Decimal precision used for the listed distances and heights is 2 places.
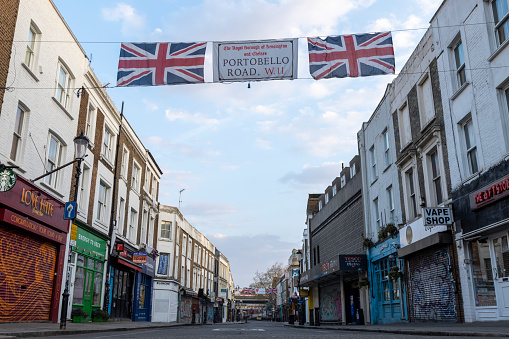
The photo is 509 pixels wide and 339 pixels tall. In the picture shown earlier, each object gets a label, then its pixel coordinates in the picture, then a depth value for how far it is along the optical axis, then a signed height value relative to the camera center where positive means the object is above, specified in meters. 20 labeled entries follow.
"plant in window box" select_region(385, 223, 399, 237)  20.24 +3.23
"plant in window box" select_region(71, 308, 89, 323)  19.52 -0.37
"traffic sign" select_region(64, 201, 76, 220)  15.78 +3.16
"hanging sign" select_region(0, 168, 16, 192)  12.79 +3.40
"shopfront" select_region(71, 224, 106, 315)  20.20 +1.67
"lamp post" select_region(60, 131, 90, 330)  14.22 +4.68
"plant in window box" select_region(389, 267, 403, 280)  19.15 +1.27
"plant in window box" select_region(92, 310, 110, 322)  21.81 -0.46
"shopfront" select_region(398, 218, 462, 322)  15.08 +1.13
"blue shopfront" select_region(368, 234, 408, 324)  19.52 +0.95
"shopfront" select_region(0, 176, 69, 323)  14.34 +1.80
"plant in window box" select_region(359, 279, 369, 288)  23.51 +1.11
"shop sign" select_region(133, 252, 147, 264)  26.88 +2.68
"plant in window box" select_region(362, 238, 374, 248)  23.78 +3.12
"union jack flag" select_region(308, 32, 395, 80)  12.81 +6.66
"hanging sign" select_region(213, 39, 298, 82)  12.62 +6.49
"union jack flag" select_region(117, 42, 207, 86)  12.95 +6.60
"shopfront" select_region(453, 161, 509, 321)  12.34 +1.77
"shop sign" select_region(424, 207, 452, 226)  14.91 +2.77
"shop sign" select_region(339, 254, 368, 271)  23.88 +2.15
